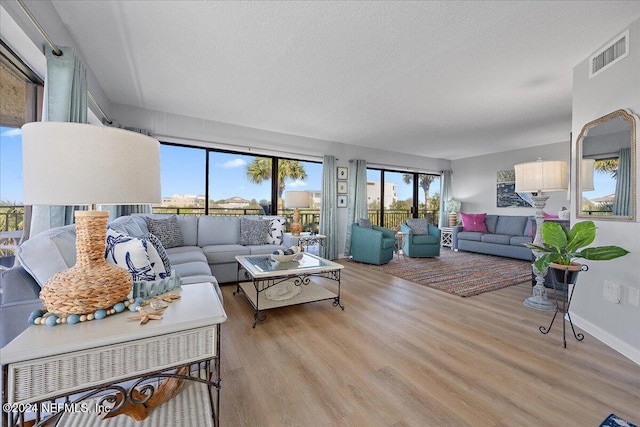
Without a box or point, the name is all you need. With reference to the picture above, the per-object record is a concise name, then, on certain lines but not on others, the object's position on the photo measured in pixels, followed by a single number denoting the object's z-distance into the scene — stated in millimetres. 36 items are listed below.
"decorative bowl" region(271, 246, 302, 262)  2752
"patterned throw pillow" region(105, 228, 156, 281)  1410
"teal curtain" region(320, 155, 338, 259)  5211
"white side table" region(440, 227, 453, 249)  6737
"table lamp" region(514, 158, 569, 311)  2688
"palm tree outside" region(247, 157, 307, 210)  4781
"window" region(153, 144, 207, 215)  4176
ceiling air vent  1976
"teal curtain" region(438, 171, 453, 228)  7234
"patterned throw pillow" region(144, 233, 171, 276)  1756
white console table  758
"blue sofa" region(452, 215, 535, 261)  5242
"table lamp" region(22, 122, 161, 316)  812
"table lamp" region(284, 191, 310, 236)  4359
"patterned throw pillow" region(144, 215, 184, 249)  3318
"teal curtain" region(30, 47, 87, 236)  1573
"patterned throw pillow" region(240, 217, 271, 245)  3924
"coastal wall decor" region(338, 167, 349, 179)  5512
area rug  3510
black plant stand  2059
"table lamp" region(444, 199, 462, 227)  6996
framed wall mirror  1894
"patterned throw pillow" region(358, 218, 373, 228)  5262
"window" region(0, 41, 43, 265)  1551
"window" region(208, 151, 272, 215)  4461
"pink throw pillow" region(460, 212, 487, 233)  6172
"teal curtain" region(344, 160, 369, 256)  5530
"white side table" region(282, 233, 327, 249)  4029
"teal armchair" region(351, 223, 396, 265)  4707
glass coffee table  2458
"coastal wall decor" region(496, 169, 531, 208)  6016
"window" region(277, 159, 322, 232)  5062
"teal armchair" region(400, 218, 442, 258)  5422
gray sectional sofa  1099
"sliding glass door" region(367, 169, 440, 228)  6500
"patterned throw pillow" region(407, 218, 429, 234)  5564
